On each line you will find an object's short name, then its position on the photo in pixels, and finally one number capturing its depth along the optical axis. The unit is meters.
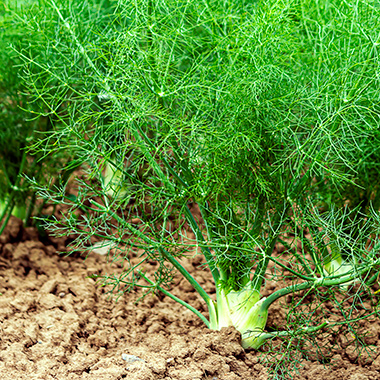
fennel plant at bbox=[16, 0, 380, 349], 2.23
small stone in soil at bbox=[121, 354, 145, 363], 2.25
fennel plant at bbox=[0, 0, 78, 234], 2.54
